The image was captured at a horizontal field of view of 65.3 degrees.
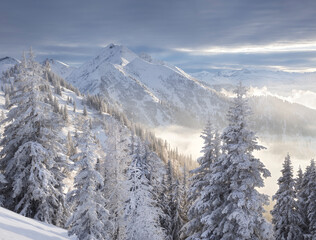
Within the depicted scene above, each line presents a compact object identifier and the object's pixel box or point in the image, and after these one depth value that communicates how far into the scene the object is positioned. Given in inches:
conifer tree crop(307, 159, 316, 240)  970.7
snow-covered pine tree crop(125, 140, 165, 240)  787.4
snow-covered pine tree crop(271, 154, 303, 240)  984.9
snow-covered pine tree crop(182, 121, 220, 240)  688.4
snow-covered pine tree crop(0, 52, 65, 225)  727.1
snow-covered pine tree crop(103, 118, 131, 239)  880.3
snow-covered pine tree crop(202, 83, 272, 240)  529.3
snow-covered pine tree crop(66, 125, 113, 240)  663.8
